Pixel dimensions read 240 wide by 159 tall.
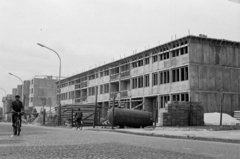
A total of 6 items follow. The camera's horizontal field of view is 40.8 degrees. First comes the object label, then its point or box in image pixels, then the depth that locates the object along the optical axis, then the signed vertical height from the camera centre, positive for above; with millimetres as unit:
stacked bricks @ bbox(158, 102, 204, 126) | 24953 -557
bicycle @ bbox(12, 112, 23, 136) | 13473 -590
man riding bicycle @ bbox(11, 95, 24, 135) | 13391 -45
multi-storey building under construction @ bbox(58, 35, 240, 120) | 32469 +3649
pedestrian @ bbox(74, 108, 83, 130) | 23500 -803
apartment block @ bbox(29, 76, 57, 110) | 89375 +4574
